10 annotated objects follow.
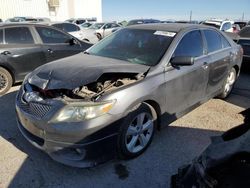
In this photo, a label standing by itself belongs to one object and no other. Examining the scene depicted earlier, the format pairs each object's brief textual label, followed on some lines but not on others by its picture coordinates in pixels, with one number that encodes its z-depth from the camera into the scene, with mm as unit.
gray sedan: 2026
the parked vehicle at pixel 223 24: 11359
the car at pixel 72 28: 9332
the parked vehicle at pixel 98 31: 10508
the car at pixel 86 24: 15072
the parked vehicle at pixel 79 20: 17094
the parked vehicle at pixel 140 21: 12718
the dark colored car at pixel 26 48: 4213
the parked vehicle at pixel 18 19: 14400
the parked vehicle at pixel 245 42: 5566
